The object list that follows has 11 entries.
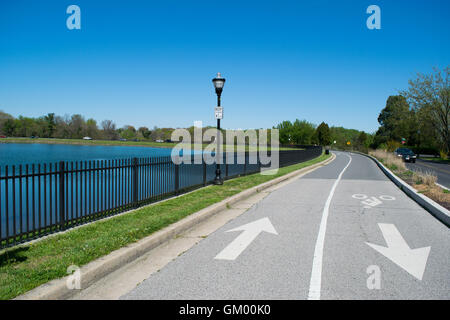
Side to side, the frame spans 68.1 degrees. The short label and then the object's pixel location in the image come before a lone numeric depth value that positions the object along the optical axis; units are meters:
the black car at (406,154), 36.28
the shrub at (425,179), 13.60
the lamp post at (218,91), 13.69
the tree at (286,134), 125.24
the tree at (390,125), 78.44
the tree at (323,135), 116.74
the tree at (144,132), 181.75
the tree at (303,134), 120.12
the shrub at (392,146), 57.18
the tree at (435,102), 45.03
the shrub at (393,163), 23.52
